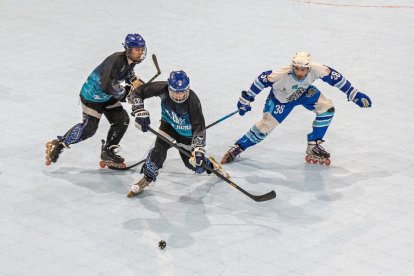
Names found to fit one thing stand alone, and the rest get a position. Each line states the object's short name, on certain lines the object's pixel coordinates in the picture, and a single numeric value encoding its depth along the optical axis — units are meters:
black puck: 13.31
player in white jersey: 15.37
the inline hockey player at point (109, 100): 14.89
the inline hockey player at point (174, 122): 14.12
